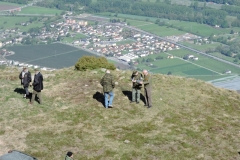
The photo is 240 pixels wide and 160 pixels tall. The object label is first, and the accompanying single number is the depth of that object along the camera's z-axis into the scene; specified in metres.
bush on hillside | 37.22
